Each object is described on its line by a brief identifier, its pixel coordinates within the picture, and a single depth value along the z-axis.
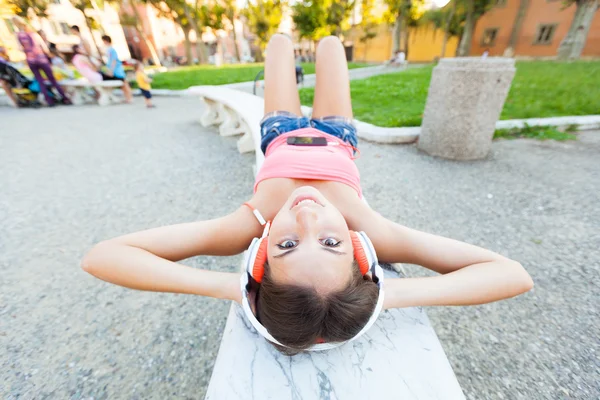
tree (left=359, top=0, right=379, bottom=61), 30.66
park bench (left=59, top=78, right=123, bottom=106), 8.22
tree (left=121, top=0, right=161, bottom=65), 22.72
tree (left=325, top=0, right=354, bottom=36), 28.20
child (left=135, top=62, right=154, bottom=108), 7.34
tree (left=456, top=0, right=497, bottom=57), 21.83
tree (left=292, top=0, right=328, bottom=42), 29.03
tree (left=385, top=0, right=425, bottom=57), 26.80
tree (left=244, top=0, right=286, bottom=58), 30.12
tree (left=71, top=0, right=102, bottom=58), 16.39
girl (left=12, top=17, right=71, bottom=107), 7.18
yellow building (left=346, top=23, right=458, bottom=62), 30.97
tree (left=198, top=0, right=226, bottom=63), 26.88
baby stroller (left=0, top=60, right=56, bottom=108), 7.66
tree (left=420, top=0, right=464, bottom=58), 26.64
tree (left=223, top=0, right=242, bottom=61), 27.40
